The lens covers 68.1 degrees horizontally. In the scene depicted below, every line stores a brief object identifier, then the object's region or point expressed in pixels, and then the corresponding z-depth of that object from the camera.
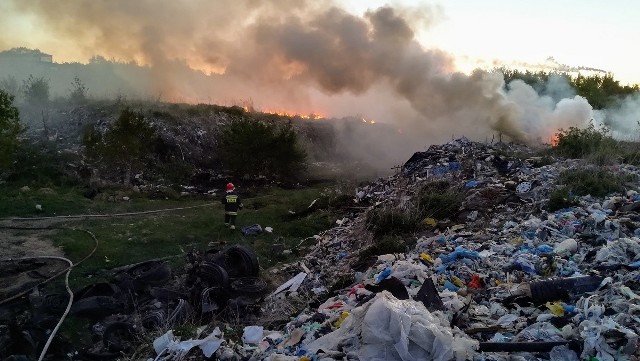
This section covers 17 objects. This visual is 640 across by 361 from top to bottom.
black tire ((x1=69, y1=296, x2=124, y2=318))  6.89
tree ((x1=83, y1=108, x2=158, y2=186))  16.30
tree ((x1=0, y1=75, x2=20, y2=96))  27.49
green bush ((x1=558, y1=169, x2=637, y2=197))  8.52
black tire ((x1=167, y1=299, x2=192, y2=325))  6.32
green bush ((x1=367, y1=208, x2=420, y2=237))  8.85
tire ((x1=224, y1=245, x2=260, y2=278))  8.15
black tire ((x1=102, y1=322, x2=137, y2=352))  5.96
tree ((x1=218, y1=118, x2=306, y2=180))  19.31
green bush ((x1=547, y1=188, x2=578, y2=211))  8.05
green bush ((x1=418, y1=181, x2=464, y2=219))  9.26
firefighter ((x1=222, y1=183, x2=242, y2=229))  11.48
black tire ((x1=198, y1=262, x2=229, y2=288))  7.45
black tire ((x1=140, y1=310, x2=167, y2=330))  6.36
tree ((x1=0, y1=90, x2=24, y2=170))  11.34
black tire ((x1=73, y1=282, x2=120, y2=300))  7.32
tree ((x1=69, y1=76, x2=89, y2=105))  25.28
